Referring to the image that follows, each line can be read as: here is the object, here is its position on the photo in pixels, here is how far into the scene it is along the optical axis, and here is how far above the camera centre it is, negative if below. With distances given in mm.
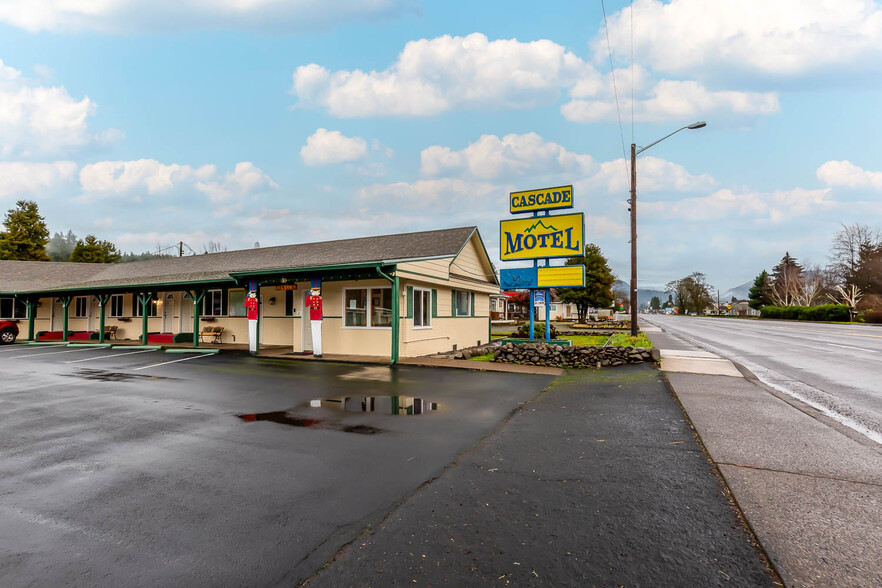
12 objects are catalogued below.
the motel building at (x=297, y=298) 13891 +315
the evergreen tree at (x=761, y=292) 75575 +2201
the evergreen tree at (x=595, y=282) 35094 +1884
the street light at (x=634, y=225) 16703 +3308
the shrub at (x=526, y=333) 21611 -1648
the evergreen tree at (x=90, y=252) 48875 +6607
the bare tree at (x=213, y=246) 61812 +9049
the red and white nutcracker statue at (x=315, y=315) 13789 -394
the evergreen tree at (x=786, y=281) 64000 +3538
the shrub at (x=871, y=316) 39794 -1375
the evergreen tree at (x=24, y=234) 44094 +8068
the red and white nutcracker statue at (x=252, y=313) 15055 -344
